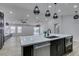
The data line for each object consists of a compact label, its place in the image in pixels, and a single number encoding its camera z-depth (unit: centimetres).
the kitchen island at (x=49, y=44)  122
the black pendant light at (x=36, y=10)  125
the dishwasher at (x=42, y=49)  126
